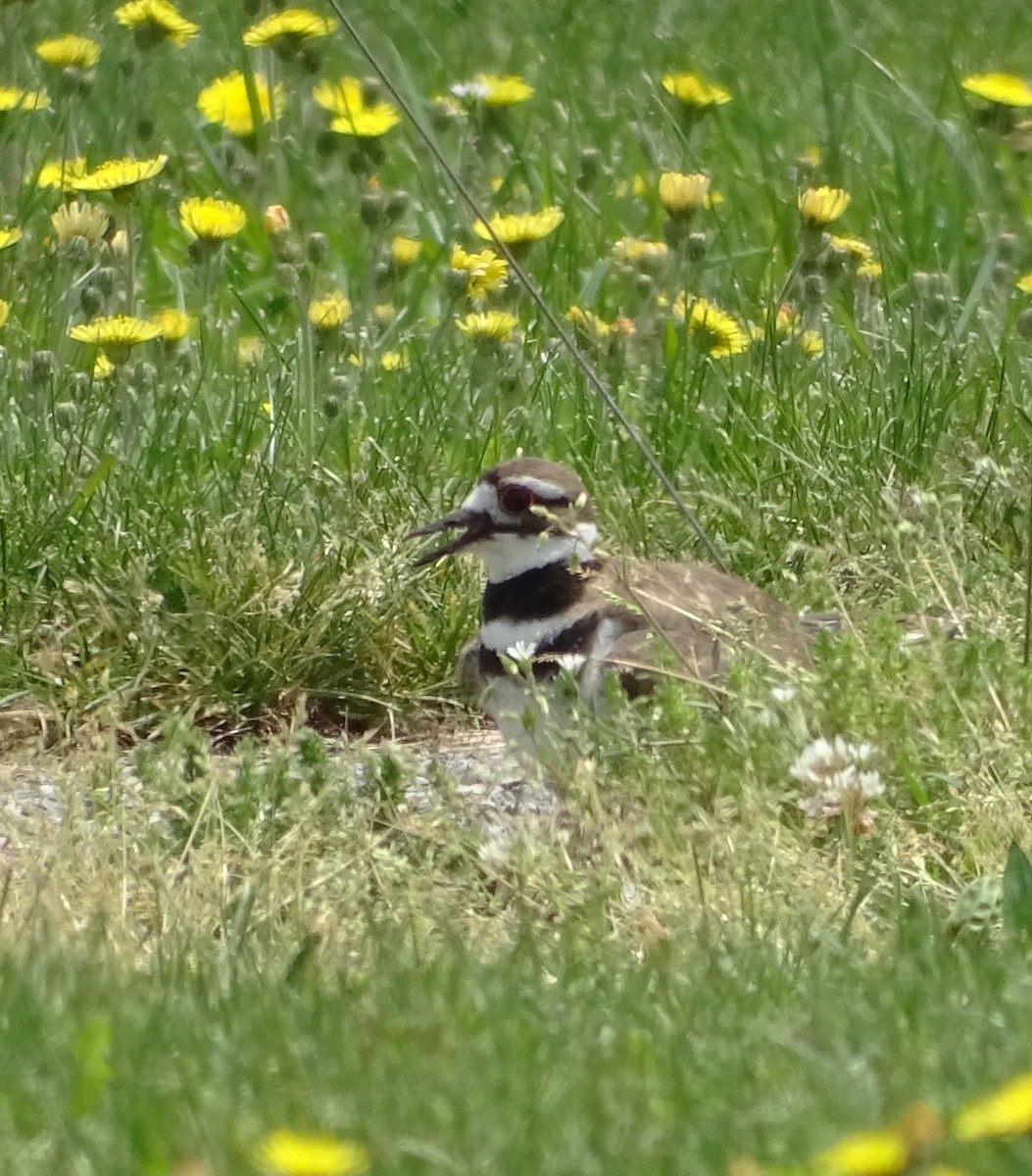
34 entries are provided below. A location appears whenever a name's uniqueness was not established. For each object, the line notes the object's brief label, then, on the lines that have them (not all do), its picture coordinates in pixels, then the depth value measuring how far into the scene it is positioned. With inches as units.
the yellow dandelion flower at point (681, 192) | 439.8
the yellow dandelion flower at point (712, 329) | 459.8
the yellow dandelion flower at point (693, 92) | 477.1
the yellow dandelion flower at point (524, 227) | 453.4
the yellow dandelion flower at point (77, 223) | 438.3
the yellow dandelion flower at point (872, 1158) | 146.9
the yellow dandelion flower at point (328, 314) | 438.3
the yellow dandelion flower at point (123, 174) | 429.7
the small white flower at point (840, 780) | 281.3
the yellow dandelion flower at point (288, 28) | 446.3
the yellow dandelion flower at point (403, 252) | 487.8
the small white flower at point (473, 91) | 480.1
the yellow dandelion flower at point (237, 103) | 480.1
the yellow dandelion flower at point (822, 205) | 445.7
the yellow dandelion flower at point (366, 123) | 466.3
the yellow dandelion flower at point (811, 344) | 478.0
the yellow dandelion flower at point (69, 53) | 477.1
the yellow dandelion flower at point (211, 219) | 421.7
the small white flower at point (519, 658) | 313.9
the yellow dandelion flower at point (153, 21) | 463.5
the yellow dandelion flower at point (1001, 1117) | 151.9
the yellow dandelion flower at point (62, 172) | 466.4
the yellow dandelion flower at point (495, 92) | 482.6
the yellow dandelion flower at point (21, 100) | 461.4
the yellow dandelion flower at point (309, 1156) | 152.9
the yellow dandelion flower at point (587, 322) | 469.7
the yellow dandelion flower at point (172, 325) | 429.4
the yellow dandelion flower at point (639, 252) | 483.8
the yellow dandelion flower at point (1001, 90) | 469.1
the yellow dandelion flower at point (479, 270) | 458.6
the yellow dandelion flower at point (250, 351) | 490.6
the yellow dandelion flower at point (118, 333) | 411.8
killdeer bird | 351.6
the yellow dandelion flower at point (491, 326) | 437.4
